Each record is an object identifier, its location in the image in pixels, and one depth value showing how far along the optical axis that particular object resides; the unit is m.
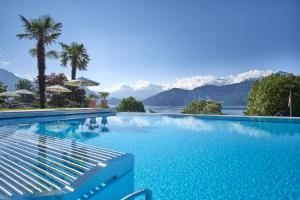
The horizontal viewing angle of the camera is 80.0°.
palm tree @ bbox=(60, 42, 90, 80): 17.92
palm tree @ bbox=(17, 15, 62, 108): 13.21
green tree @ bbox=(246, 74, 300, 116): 12.06
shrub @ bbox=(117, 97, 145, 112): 19.45
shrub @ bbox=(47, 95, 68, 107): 15.68
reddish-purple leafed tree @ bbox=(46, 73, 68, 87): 18.38
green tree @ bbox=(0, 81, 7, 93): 29.39
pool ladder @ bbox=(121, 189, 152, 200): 1.35
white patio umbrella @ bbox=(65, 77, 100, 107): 12.24
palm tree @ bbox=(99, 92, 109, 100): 14.55
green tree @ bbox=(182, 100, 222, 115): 16.42
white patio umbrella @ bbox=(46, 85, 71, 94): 12.88
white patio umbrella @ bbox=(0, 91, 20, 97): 15.48
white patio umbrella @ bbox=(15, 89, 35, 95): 15.65
